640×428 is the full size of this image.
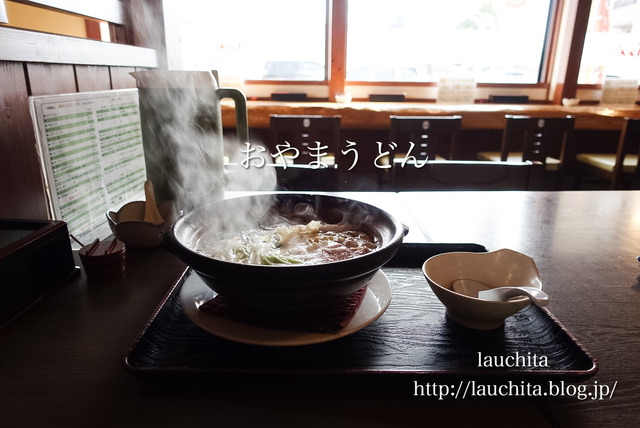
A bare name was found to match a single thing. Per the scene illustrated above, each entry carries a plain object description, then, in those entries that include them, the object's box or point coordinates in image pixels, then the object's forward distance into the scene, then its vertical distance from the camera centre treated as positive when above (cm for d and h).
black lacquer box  81 -36
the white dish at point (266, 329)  67 -38
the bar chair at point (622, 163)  361 -69
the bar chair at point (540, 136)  366 -43
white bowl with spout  78 -37
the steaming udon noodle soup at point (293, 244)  79 -31
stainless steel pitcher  114 -13
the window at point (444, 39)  503 +53
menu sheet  133 -25
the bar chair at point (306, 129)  323 -33
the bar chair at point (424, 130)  337 -35
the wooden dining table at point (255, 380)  59 -44
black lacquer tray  65 -42
